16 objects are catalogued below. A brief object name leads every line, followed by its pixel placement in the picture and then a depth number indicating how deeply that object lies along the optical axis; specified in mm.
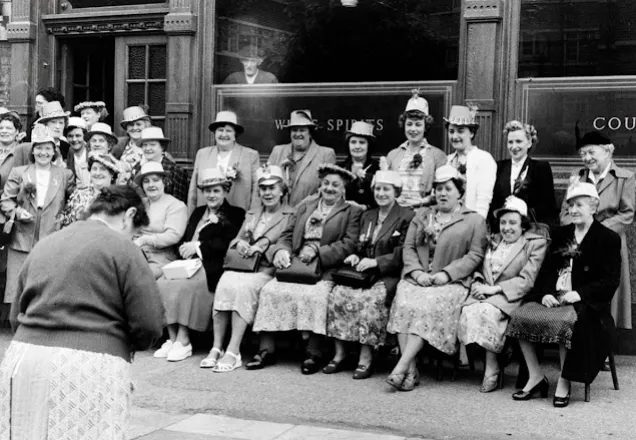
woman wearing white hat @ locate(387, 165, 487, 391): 7383
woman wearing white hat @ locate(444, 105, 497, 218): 8086
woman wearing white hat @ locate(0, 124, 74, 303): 9344
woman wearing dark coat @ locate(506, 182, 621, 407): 6930
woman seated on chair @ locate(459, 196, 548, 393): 7219
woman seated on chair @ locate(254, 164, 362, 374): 7980
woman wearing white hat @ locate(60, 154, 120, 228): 8945
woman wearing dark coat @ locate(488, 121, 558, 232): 7969
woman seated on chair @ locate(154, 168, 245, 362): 8500
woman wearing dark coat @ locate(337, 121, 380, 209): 8680
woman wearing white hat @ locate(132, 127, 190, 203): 9531
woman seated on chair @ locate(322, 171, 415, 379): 7758
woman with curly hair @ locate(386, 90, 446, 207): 8500
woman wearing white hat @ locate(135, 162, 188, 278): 8930
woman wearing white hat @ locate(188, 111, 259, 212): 9383
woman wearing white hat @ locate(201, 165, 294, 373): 8148
